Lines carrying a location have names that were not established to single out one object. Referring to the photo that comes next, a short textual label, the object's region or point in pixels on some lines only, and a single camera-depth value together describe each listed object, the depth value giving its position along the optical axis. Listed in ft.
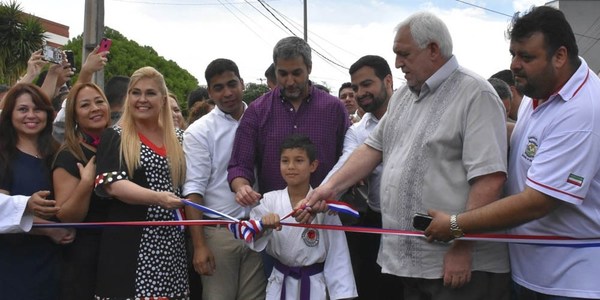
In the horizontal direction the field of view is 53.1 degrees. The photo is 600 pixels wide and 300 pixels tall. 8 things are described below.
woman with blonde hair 12.21
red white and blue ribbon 9.85
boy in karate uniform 12.69
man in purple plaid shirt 13.67
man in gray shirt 10.32
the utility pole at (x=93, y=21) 35.45
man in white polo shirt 9.40
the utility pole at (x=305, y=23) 82.61
